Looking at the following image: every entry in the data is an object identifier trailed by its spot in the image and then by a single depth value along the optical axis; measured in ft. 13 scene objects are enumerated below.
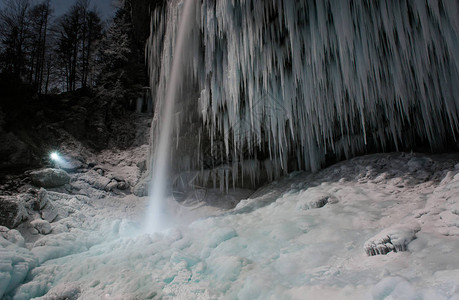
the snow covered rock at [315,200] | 13.07
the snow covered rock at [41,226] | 20.51
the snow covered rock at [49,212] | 22.54
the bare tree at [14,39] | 41.22
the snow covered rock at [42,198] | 23.24
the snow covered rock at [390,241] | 6.79
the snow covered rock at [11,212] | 20.44
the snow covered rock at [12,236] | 16.54
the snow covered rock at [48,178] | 26.27
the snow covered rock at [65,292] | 9.91
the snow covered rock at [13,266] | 10.77
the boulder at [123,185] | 30.55
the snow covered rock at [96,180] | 29.78
